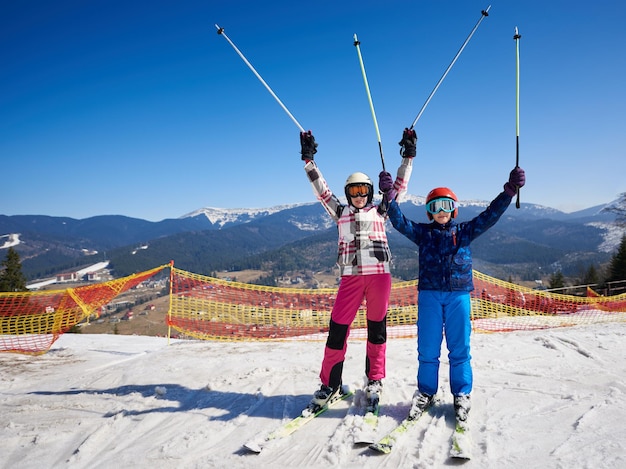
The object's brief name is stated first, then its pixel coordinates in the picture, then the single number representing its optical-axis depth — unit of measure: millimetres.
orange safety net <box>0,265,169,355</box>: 7859
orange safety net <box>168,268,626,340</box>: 9172
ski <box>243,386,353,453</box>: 3129
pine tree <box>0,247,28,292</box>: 28203
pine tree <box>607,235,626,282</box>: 27969
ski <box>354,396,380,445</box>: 3078
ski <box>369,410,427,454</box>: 2910
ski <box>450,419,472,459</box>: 2705
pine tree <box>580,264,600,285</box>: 38278
